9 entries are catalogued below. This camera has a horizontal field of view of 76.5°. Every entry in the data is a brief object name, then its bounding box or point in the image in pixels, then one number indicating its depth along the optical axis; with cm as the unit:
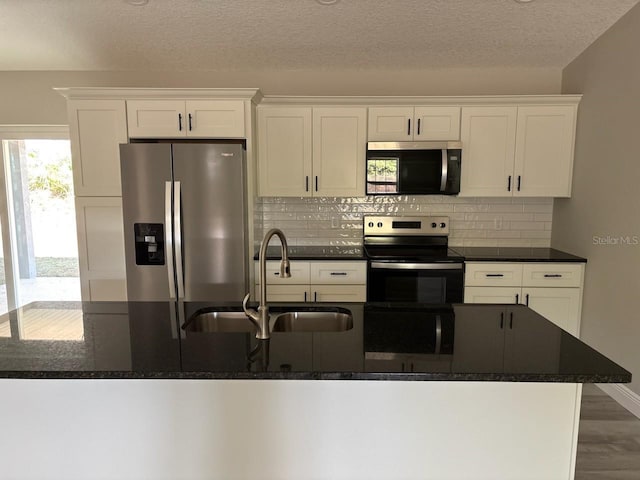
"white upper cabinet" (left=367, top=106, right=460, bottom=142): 327
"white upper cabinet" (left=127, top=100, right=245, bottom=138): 309
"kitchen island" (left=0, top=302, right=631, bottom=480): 122
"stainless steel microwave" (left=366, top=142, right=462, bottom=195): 322
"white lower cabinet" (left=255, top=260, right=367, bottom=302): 315
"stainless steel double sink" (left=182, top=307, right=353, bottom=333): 170
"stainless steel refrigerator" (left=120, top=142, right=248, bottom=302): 282
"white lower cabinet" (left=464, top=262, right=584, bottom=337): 309
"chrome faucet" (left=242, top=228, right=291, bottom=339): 133
